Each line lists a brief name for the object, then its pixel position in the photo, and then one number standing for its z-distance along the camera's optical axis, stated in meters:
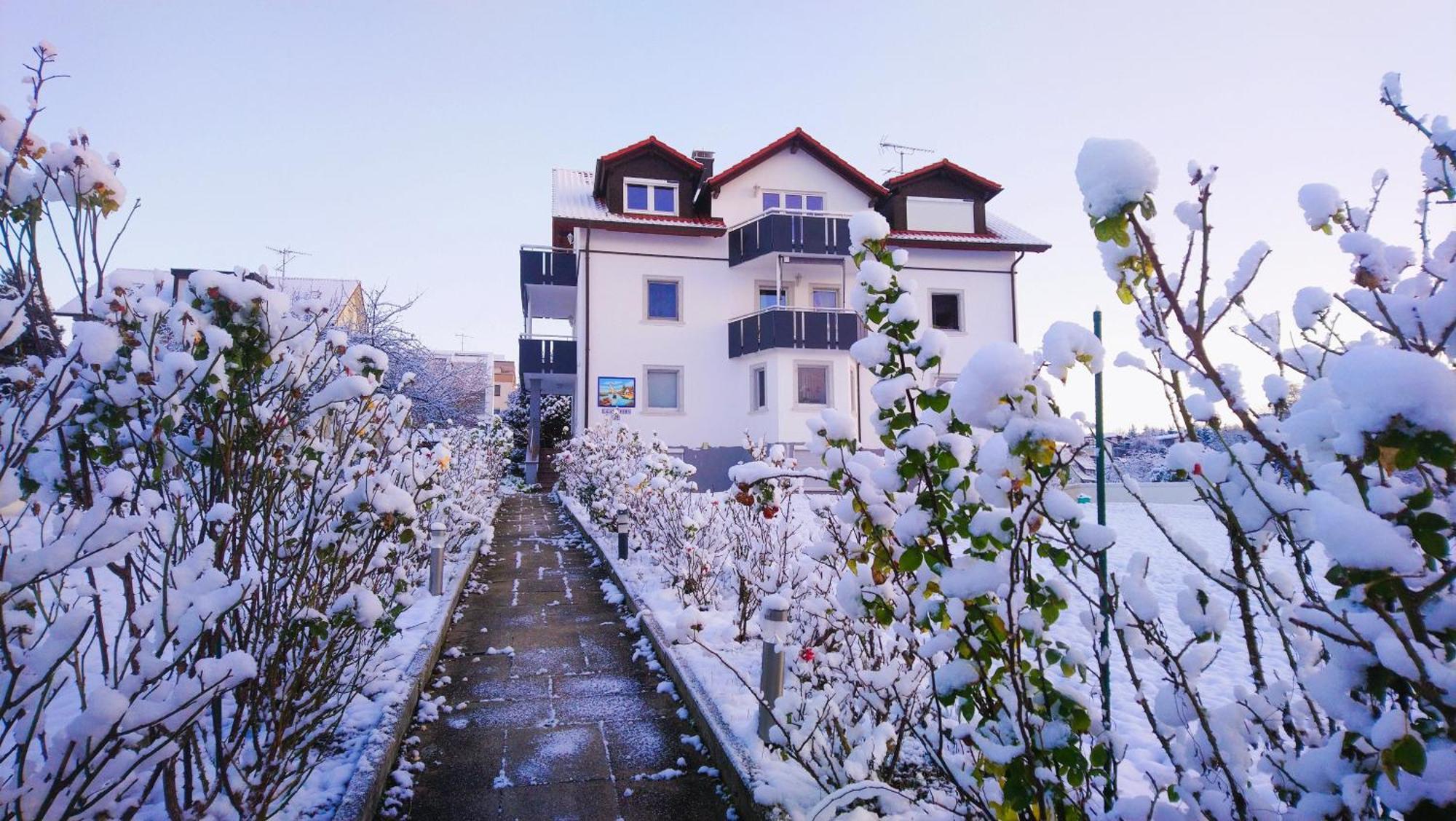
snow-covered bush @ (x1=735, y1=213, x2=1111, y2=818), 1.84
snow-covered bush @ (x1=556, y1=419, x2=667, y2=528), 9.61
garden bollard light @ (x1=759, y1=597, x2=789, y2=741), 3.44
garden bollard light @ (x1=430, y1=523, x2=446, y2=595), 6.64
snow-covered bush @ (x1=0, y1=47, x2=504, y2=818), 1.72
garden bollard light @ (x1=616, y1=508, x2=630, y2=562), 8.45
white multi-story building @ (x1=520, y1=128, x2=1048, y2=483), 18.39
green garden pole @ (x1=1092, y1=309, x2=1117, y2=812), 1.91
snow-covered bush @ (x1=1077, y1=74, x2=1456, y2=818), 1.03
